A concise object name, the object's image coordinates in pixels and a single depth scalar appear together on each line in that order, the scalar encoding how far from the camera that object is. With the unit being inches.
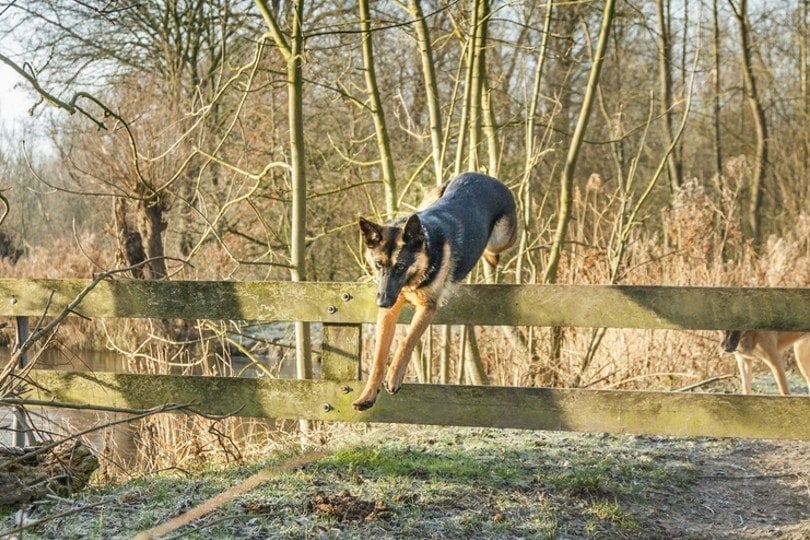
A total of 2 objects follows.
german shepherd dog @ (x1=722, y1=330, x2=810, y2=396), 318.7
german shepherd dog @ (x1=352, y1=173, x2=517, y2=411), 169.5
